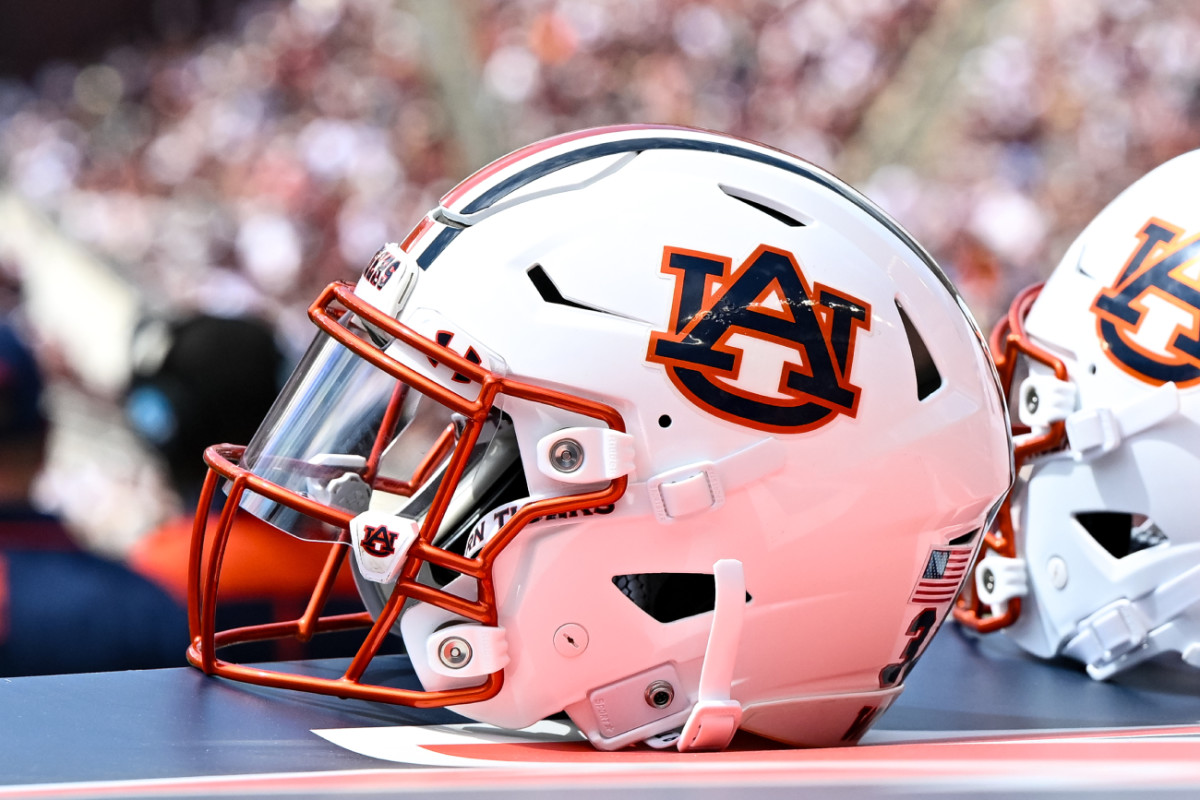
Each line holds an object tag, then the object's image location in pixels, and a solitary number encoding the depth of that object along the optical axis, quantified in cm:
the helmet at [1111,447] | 378
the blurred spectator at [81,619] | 414
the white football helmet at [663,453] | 361
